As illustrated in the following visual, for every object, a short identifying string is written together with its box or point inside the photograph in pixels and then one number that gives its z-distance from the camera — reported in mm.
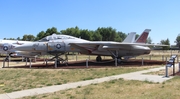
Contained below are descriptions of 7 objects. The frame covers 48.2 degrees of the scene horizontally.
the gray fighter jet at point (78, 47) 19547
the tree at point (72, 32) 79188
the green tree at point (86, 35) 77688
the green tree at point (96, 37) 80500
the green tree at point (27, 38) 110500
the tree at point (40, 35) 79025
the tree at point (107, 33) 92625
